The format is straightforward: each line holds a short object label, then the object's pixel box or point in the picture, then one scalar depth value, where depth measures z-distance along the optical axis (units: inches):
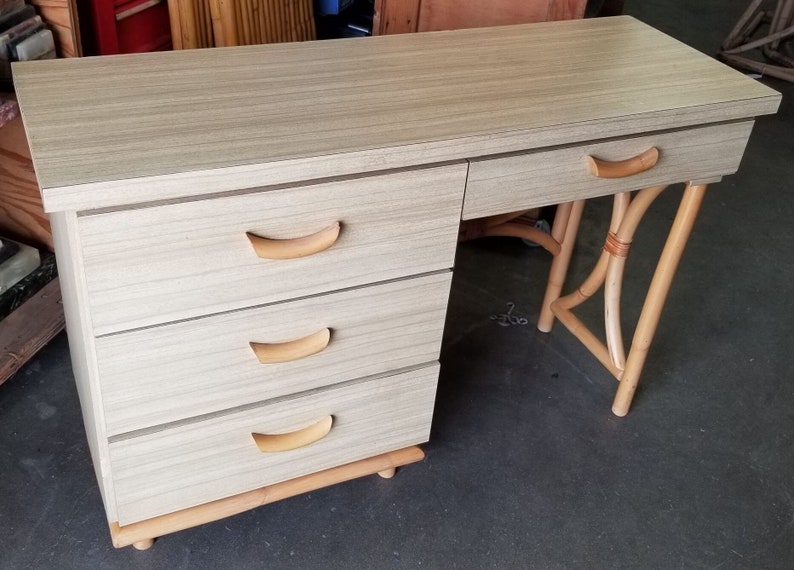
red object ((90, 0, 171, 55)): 61.7
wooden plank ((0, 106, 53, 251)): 64.3
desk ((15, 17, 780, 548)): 40.2
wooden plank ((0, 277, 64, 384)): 63.0
